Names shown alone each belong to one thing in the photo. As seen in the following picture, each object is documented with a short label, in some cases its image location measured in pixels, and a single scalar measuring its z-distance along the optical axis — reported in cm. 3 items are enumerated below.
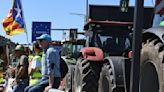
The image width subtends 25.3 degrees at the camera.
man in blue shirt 639
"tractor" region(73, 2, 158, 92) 595
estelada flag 1458
